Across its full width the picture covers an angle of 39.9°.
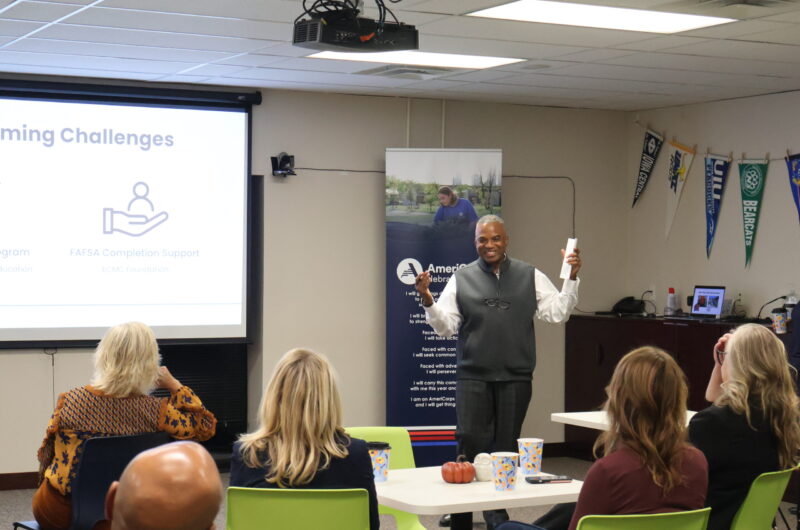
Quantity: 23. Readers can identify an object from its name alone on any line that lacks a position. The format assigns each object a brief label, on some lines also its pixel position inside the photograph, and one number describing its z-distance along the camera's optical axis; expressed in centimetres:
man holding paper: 562
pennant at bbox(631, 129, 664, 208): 870
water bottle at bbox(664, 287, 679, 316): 833
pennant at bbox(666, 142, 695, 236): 840
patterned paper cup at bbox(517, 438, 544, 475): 395
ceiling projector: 425
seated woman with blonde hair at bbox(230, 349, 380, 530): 315
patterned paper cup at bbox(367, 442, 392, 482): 380
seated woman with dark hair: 306
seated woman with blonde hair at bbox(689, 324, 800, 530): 362
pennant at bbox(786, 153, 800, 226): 745
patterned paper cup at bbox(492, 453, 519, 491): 366
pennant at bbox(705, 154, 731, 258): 805
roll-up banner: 792
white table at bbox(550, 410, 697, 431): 495
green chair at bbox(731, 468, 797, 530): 349
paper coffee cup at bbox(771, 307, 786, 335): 714
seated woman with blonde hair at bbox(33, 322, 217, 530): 411
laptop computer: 786
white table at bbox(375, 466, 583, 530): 343
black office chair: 392
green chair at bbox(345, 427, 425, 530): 439
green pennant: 775
